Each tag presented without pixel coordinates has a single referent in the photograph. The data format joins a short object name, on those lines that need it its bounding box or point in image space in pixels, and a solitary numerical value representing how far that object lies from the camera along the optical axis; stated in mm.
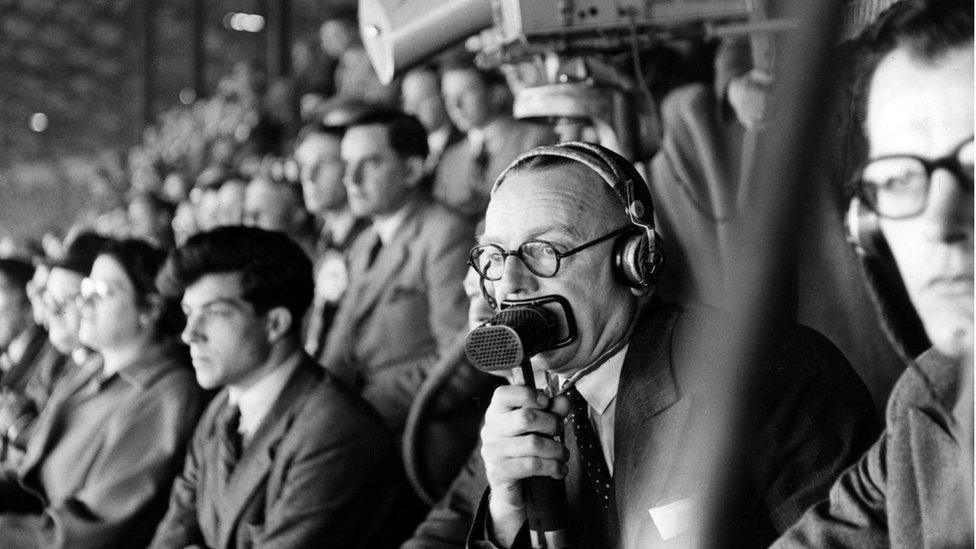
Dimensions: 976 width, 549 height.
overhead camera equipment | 1837
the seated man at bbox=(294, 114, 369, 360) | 3084
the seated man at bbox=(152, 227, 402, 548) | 2107
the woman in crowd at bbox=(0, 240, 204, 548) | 2533
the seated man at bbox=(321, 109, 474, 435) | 2564
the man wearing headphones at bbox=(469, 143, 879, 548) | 1384
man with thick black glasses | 1193
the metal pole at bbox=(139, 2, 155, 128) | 9375
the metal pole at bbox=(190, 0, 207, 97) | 8422
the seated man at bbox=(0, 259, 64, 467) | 3344
